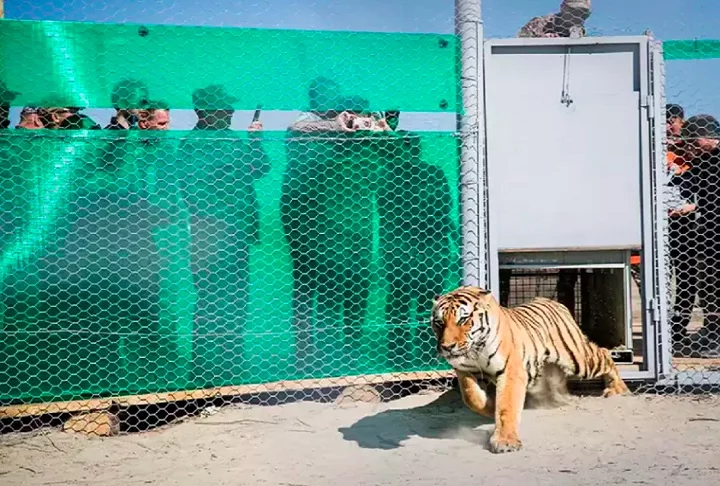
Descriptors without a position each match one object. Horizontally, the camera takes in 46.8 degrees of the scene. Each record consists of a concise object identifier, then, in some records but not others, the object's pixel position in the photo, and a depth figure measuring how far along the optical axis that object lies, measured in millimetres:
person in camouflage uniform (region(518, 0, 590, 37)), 6062
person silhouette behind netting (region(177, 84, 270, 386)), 5258
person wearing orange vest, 6207
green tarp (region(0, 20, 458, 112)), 5098
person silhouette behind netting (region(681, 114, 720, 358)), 5988
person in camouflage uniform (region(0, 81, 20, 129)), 5039
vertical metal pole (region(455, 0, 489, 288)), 5574
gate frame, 5648
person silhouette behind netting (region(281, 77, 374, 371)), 5426
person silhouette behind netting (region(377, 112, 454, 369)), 5582
